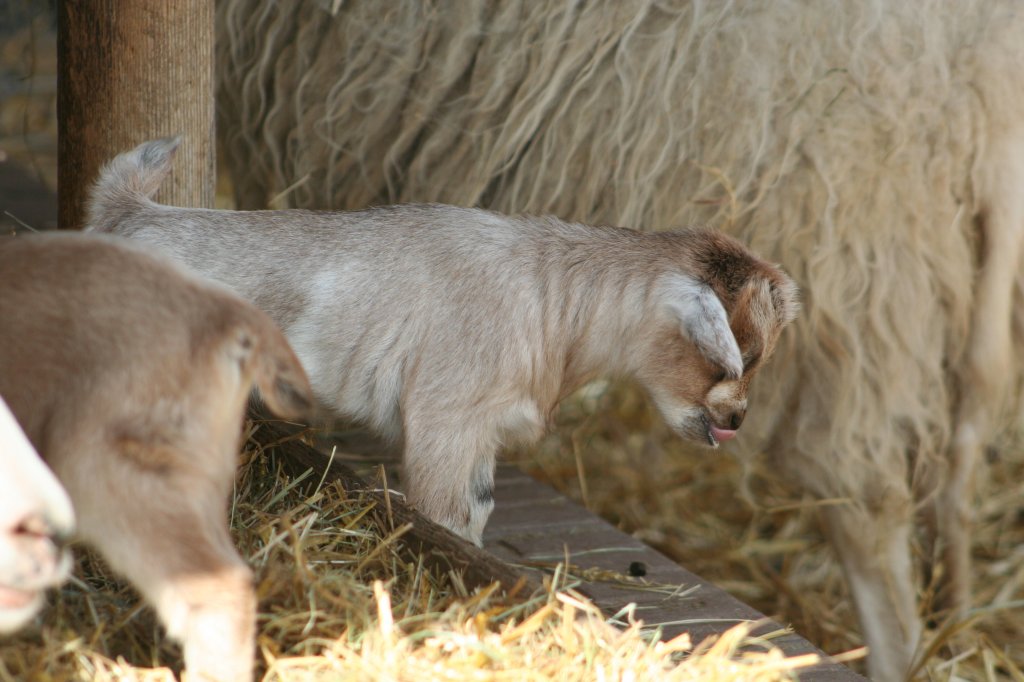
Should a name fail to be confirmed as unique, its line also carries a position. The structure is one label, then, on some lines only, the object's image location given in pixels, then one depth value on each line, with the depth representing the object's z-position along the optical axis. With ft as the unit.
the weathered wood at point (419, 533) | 13.48
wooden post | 17.57
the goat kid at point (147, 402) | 10.15
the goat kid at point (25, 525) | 9.19
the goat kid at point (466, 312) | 15.20
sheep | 19.36
